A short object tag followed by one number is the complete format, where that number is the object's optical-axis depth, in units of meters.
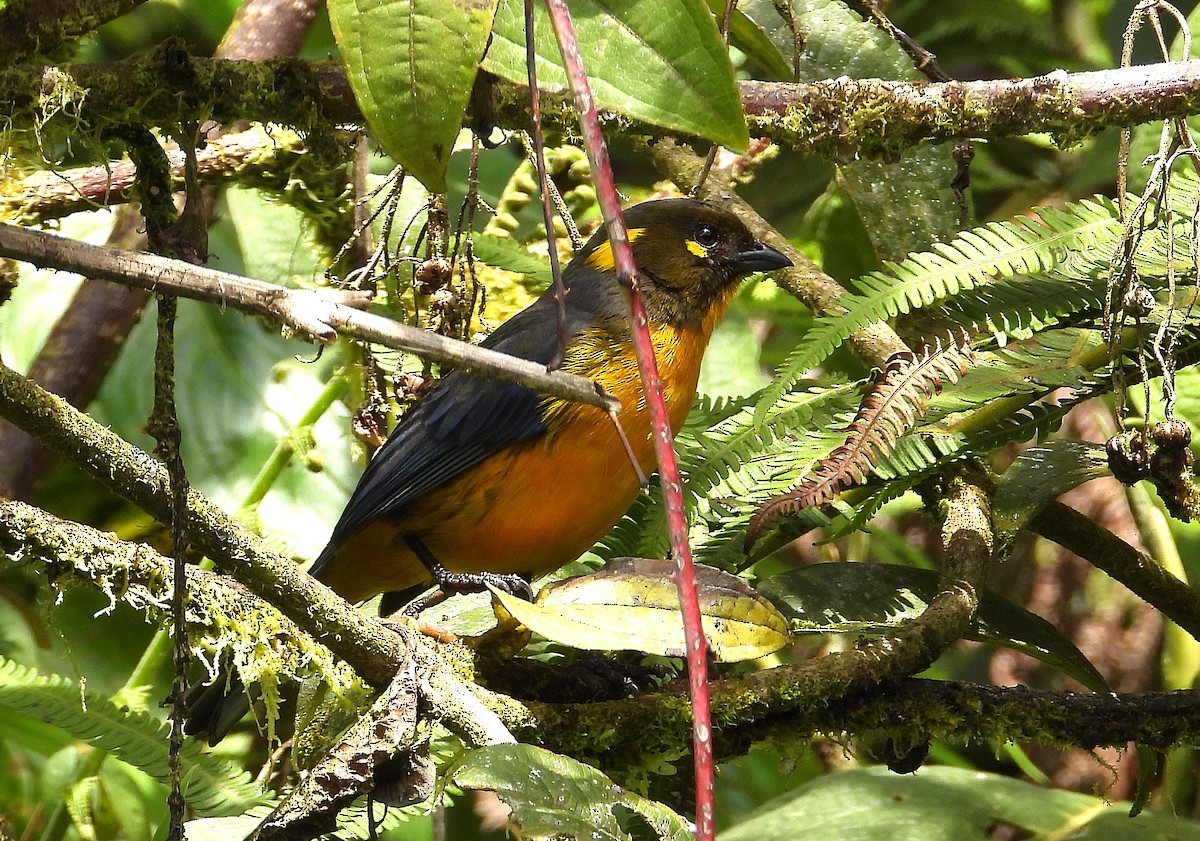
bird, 6.35
